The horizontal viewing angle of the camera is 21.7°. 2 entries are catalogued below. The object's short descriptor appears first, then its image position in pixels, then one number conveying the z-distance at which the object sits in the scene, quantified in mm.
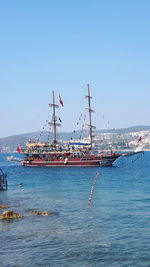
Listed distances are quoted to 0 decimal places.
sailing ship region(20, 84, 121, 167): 119062
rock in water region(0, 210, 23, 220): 40766
